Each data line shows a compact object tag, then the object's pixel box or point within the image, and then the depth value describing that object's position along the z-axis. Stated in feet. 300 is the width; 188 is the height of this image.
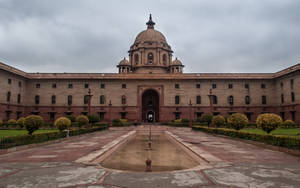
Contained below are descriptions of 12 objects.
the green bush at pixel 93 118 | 93.66
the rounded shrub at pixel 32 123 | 47.60
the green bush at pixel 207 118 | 95.04
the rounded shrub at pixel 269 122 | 48.06
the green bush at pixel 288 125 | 88.44
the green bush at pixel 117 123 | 111.04
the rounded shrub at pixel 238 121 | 60.95
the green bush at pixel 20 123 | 83.19
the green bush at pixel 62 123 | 60.49
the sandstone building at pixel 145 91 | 137.59
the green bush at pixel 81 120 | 81.31
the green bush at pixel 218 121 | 79.87
